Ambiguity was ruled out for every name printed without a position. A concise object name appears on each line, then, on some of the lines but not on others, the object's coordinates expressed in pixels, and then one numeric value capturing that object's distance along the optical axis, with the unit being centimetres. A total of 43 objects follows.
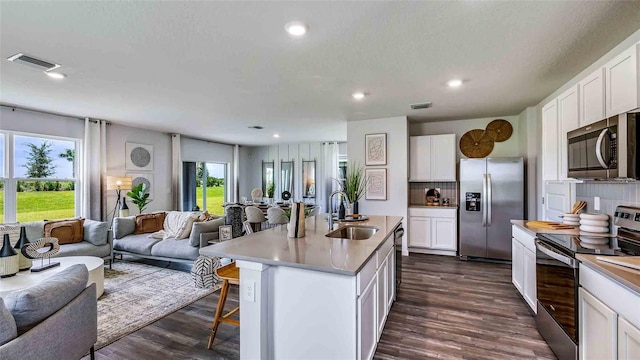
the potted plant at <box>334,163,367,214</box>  397
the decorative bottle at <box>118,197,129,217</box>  554
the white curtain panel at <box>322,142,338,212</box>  866
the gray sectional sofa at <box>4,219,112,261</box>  410
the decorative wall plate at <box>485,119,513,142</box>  521
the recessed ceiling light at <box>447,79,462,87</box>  332
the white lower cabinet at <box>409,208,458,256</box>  515
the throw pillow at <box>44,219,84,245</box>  421
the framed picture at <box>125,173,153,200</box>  630
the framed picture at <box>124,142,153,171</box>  618
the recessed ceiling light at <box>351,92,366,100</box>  383
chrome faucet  299
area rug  273
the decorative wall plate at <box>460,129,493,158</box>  536
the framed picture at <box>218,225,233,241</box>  433
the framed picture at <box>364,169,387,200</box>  533
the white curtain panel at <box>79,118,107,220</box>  531
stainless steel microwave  185
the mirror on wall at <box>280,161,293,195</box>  922
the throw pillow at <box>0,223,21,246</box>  339
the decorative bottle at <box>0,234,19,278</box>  288
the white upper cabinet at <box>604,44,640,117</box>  182
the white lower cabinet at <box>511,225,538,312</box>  272
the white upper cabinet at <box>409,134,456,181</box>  529
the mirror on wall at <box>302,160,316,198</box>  894
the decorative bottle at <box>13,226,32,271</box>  307
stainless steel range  187
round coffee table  268
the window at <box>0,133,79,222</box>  457
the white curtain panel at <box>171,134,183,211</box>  709
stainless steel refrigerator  467
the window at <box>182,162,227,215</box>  788
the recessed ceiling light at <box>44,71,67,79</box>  304
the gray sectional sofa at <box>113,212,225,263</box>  426
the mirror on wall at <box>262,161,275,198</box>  951
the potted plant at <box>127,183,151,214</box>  596
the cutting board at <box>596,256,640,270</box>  154
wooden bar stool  234
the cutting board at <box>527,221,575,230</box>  274
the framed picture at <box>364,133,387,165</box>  531
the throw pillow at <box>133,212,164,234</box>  512
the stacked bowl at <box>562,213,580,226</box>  275
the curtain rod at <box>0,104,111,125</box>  445
